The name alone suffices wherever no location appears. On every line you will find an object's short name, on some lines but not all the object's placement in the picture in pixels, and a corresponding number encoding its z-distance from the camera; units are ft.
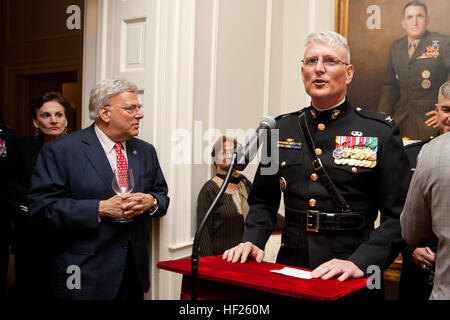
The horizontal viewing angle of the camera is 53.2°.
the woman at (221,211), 11.05
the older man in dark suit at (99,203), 8.18
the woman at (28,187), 10.16
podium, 4.17
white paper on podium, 4.88
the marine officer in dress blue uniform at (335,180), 6.32
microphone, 4.50
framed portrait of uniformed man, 12.41
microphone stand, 4.19
